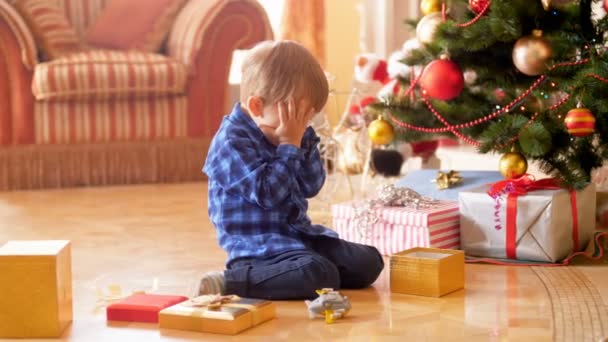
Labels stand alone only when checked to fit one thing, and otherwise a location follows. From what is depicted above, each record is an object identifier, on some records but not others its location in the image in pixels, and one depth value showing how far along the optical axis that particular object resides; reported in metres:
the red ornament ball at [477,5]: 3.53
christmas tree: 3.37
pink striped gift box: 3.29
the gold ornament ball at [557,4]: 3.44
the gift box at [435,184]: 3.61
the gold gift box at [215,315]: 2.31
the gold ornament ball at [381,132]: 3.79
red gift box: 2.43
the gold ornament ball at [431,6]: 3.90
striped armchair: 5.29
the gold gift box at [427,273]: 2.72
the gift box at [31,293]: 2.26
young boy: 2.67
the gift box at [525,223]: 3.20
